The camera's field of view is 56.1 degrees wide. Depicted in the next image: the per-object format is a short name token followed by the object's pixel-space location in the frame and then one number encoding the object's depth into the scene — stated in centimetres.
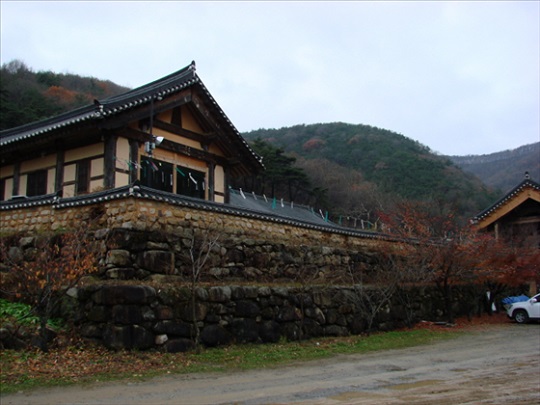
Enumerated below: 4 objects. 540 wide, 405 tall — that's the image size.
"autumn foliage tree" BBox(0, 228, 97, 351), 1012
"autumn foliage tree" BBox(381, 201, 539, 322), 1886
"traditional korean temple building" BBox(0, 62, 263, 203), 1830
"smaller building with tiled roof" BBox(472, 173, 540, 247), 2897
